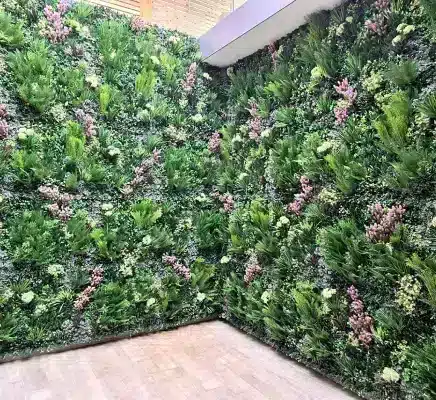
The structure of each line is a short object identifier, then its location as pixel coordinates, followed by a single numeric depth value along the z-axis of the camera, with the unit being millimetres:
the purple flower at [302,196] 2596
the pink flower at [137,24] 3434
